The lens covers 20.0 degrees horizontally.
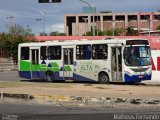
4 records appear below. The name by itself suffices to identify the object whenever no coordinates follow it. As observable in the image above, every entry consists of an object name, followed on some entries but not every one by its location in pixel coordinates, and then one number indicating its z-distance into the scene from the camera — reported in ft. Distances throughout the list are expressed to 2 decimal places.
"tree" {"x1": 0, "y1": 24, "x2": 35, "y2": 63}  238.97
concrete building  579.07
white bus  88.75
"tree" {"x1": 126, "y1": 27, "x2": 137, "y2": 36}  430.61
